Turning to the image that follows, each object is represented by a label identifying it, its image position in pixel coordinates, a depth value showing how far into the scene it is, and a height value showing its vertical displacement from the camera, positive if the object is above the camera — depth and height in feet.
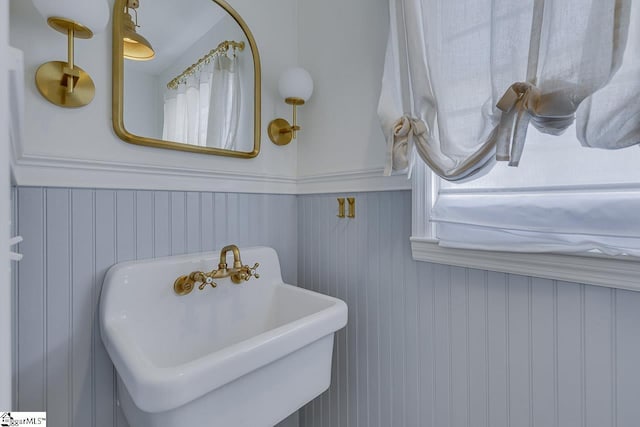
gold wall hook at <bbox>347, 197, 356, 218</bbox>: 4.07 +0.07
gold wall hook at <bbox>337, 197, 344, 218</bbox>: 4.17 +0.07
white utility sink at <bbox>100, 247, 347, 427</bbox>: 2.10 -1.14
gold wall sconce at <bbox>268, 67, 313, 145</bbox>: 4.20 +1.68
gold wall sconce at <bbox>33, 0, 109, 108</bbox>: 2.50 +1.43
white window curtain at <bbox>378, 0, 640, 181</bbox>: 1.99 +1.04
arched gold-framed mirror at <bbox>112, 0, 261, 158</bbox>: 3.22 +1.60
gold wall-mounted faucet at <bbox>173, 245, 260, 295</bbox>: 3.24 -0.65
